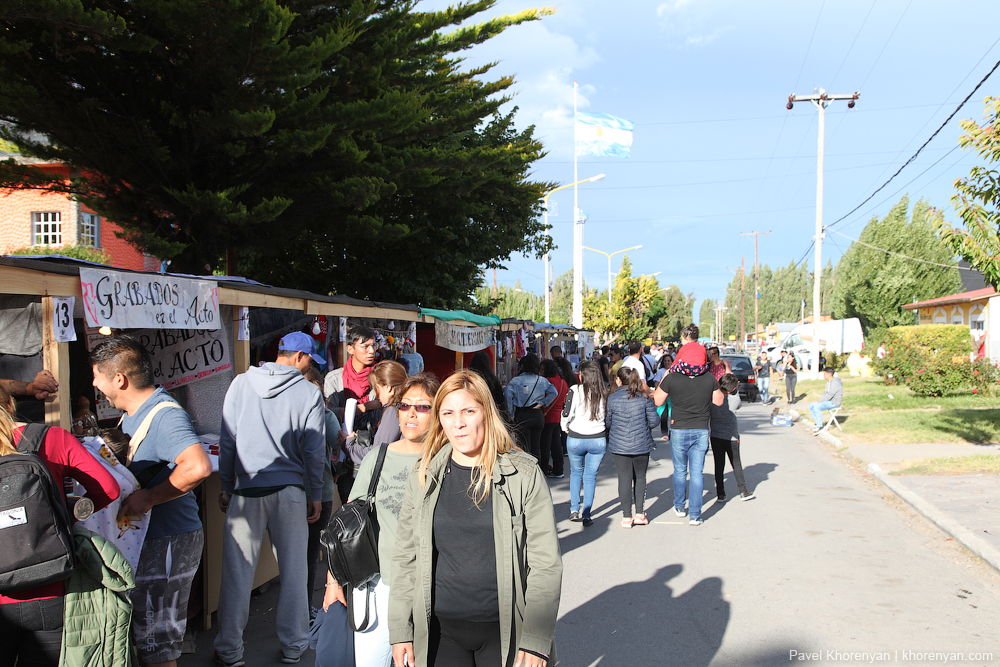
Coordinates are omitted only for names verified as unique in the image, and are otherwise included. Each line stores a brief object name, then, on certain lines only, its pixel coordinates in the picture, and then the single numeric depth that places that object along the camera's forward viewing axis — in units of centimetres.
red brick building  2702
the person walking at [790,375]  2173
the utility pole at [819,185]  2714
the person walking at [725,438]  846
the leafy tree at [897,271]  3572
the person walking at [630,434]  707
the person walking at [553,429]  966
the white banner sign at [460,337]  1048
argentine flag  2970
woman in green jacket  253
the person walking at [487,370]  727
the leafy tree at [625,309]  4094
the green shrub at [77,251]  2300
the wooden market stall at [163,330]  378
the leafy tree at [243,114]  817
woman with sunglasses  290
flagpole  3012
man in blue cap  401
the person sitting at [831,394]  1459
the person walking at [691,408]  732
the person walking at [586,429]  710
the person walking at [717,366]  1018
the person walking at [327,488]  465
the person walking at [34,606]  242
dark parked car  2414
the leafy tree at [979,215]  920
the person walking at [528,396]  854
